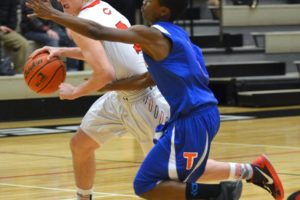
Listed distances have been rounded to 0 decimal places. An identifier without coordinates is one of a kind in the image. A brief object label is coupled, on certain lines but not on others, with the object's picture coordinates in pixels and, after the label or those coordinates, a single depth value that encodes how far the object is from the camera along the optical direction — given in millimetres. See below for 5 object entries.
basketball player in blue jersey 6676
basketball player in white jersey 7984
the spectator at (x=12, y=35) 17976
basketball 8275
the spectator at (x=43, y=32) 18398
